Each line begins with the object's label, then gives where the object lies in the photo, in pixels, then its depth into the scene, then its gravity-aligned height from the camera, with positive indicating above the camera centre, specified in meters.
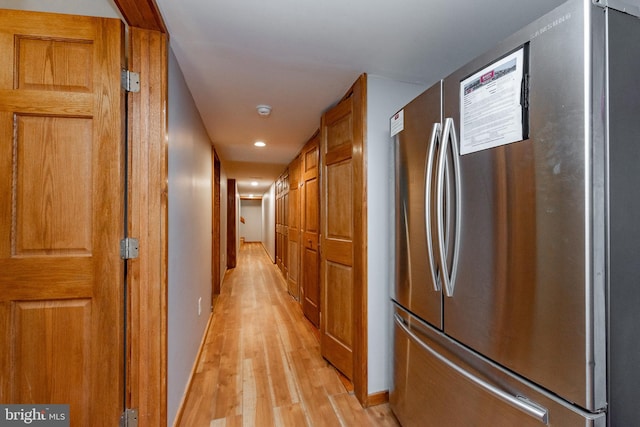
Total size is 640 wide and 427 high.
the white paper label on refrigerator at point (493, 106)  0.85 +0.38
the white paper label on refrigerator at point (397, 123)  1.47 +0.52
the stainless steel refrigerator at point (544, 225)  0.70 -0.04
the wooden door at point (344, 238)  1.77 -0.18
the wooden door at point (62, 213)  1.11 +0.01
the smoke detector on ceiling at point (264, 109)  2.21 +0.90
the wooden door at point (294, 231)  3.73 -0.25
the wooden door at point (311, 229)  2.88 -0.18
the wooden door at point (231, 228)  5.87 -0.30
